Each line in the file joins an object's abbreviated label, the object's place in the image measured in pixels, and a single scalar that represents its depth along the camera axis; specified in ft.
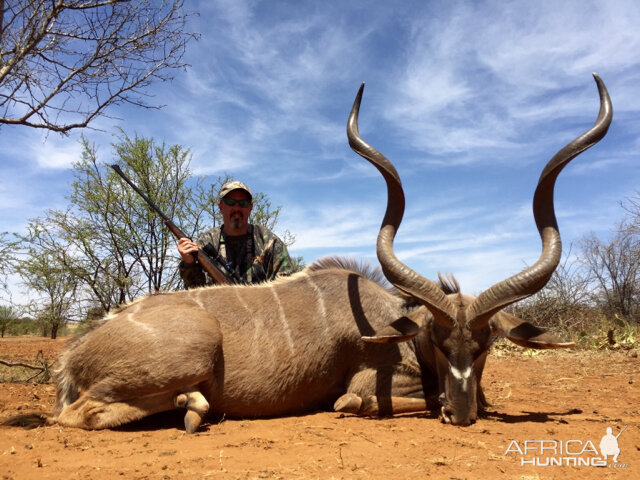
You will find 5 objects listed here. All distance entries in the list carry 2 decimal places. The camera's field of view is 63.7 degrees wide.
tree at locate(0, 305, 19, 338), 68.18
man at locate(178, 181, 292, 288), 19.54
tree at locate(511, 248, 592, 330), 35.94
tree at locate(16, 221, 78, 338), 34.71
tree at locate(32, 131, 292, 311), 34.17
